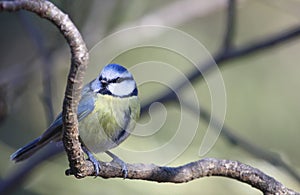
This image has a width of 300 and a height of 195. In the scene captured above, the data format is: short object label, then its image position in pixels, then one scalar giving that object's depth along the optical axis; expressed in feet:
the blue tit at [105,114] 11.73
